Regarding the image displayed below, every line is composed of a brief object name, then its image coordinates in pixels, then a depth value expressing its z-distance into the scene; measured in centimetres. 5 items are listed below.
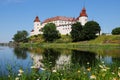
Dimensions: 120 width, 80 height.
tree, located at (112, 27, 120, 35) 5737
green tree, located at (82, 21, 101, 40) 5291
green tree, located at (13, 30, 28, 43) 8156
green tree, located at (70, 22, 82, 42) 5413
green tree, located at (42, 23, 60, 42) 6160
